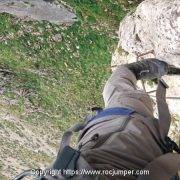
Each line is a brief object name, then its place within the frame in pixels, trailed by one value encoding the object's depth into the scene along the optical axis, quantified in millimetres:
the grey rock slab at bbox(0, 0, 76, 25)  5816
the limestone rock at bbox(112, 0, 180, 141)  4095
